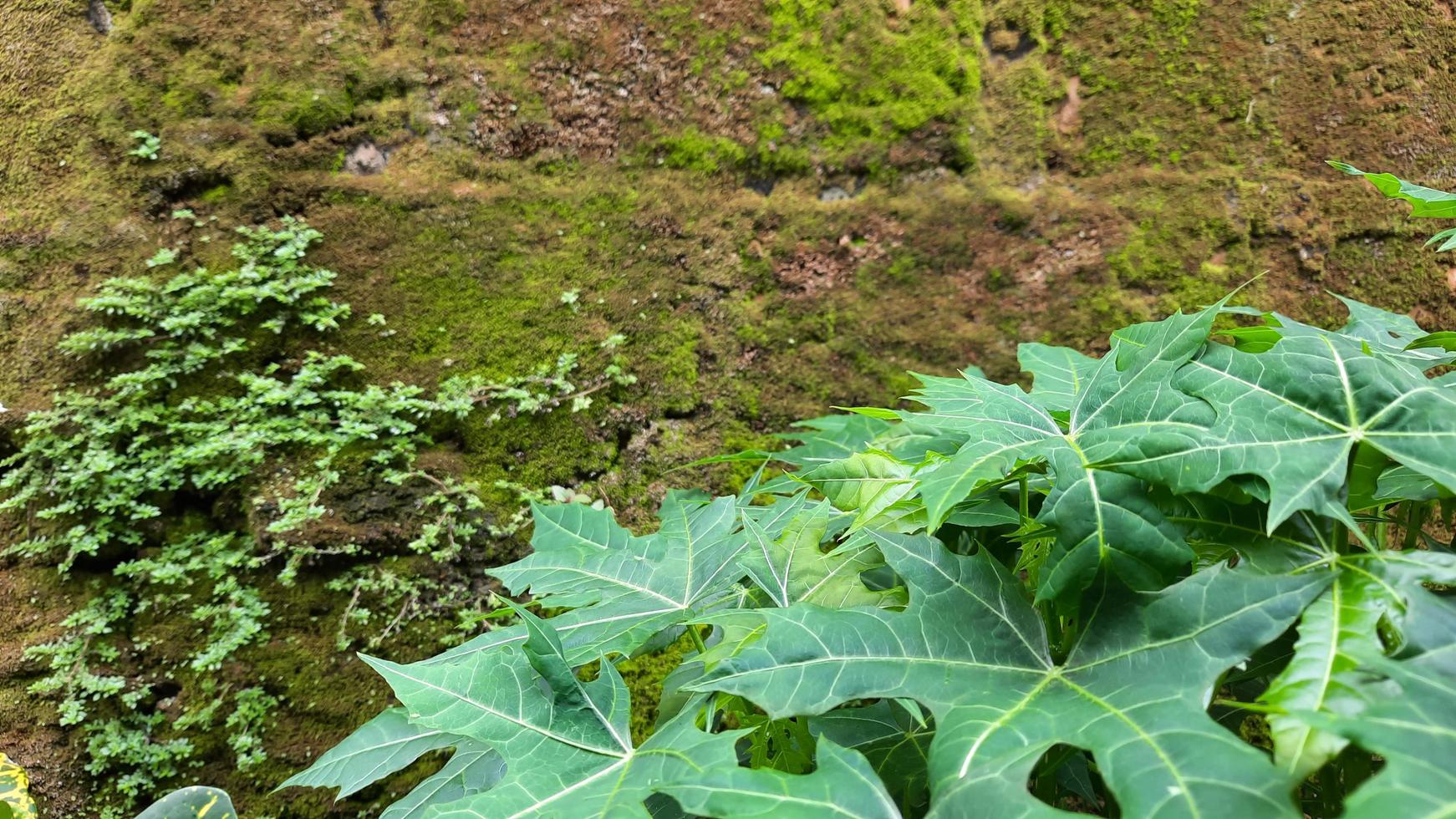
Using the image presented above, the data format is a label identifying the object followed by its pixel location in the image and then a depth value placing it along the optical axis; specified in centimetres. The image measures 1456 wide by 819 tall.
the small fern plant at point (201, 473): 69
